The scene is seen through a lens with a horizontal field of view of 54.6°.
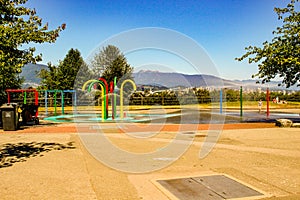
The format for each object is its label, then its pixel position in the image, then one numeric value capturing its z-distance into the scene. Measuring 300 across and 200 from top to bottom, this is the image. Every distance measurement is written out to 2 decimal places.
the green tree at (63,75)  40.56
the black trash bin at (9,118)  13.54
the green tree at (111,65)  42.06
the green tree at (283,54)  12.68
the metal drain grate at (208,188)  4.66
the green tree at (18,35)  8.11
